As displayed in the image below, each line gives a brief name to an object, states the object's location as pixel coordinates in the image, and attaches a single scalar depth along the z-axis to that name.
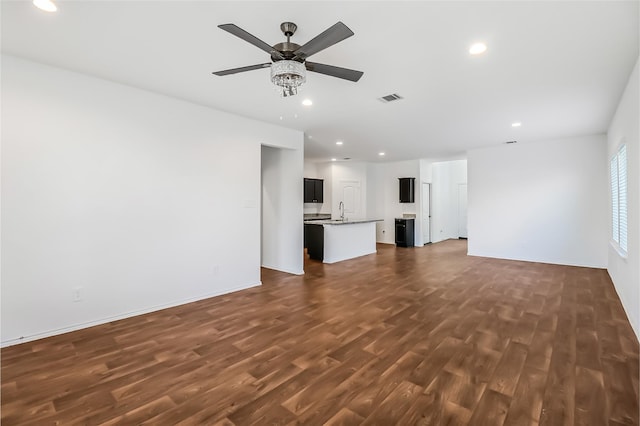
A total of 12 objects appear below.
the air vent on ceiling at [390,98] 3.74
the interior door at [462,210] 11.37
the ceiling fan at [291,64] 1.97
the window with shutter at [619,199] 3.93
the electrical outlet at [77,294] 3.18
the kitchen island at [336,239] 6.94
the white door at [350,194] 10.07
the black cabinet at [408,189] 9.32
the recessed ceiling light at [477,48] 2.55
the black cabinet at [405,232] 9.29
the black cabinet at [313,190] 9.57
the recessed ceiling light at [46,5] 2.05
